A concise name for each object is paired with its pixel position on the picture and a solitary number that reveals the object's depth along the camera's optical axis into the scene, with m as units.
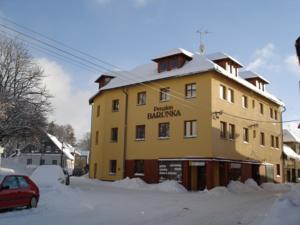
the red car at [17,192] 9.37
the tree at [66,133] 78.10
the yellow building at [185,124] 22.31
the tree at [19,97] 23.42
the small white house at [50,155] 58.58
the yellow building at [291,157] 32.68
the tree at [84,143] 99.14
